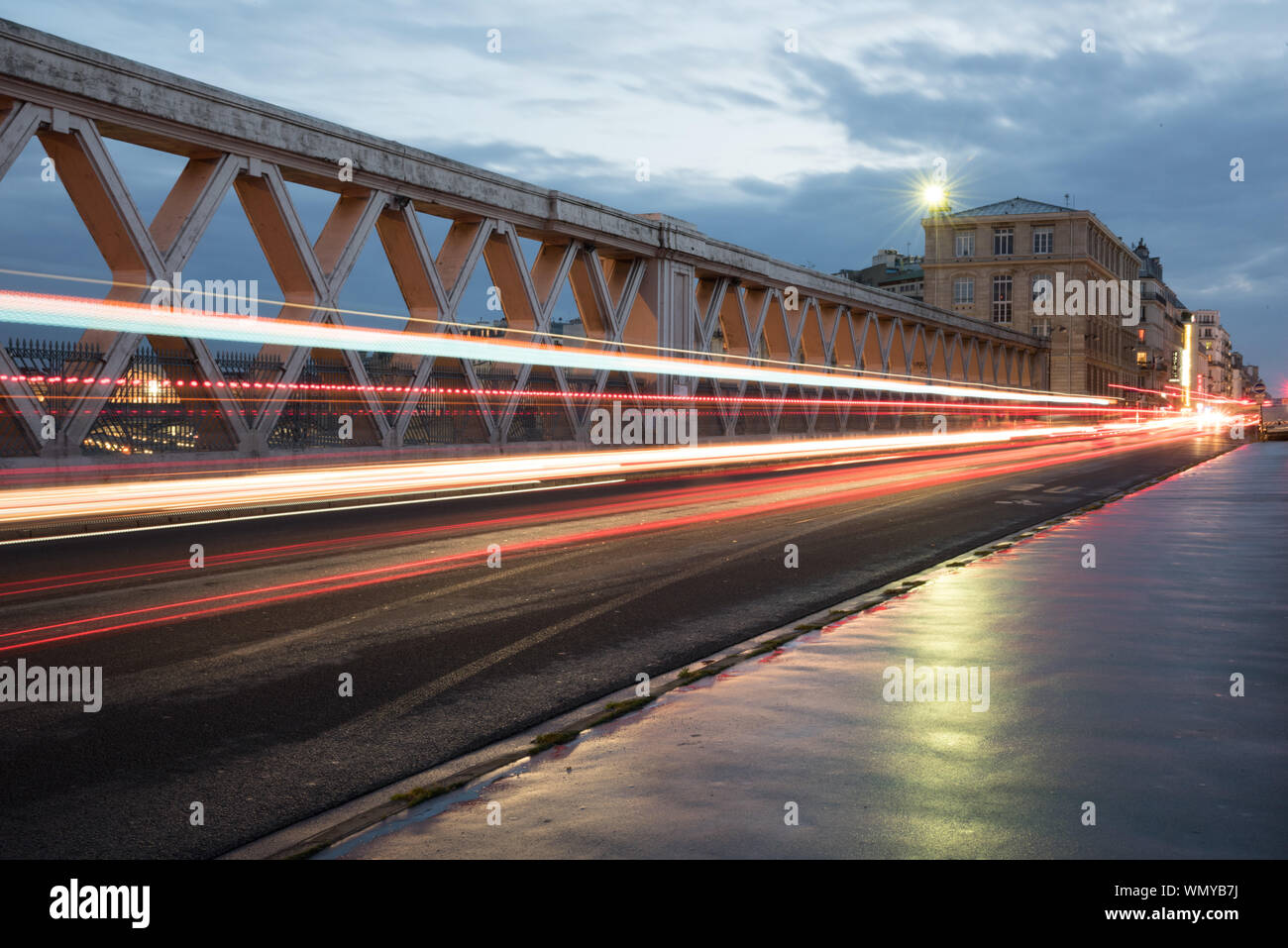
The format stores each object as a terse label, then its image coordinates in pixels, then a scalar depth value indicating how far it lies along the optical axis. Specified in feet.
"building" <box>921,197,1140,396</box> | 346.95
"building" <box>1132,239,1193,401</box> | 467.11
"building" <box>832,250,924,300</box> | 442.91
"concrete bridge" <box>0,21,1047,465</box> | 64.13
